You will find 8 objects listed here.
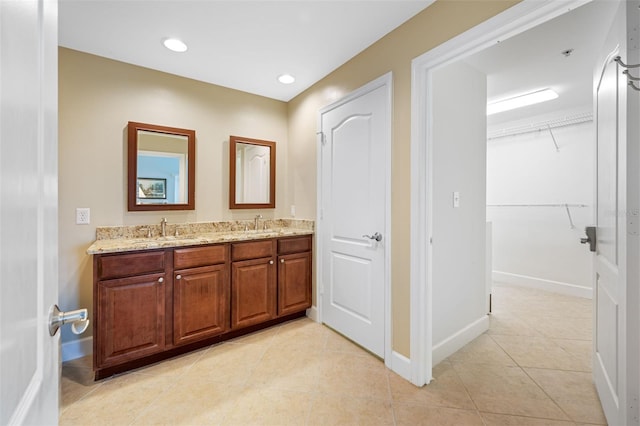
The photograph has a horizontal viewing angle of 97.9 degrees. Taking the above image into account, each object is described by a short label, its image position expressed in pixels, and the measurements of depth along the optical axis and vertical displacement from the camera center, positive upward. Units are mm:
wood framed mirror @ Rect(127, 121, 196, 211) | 2428 +404
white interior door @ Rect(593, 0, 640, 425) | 1097 -64
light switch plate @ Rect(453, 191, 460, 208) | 2265 +109
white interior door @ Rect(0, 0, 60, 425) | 369 -2
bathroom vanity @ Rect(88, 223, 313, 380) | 1886 -633
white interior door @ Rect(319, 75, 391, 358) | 2150 -15
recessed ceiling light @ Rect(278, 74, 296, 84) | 2701 +1315
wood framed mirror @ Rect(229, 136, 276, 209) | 2949 +422
